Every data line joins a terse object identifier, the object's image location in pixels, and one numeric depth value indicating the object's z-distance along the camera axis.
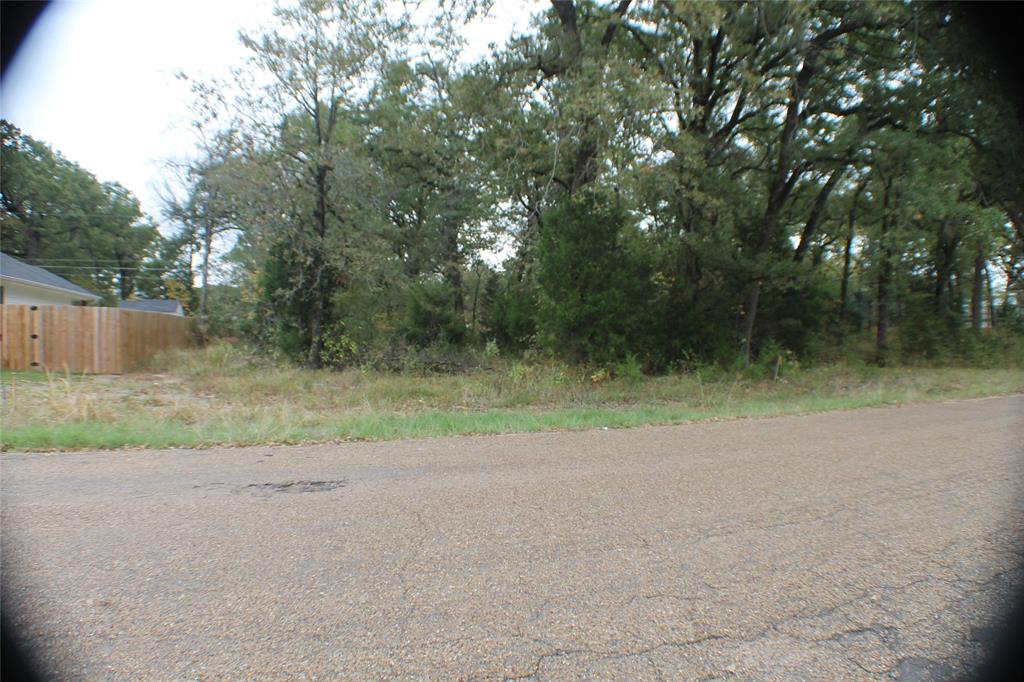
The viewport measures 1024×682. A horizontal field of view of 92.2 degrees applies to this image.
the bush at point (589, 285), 13.03
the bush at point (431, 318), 18.30
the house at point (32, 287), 19.38
